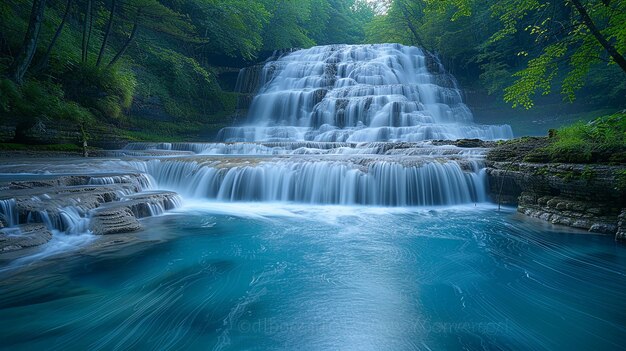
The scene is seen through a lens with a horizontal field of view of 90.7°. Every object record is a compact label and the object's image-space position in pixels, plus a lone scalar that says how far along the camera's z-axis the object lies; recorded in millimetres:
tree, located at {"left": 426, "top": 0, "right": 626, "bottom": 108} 4980
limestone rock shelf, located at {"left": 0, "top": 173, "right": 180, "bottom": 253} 4469
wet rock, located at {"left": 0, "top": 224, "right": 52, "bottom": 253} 4059
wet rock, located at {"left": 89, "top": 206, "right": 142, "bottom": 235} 4949
